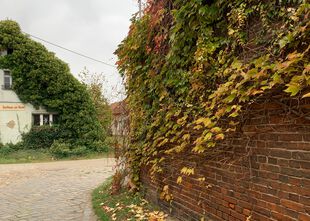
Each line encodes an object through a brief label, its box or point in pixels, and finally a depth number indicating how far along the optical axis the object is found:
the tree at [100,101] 21.44
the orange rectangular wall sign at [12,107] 18.91
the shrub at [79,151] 18.25
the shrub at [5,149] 18.00
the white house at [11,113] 18.88
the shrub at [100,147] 19.21
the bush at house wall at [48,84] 18.66
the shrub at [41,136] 18.89
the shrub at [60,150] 17.89
